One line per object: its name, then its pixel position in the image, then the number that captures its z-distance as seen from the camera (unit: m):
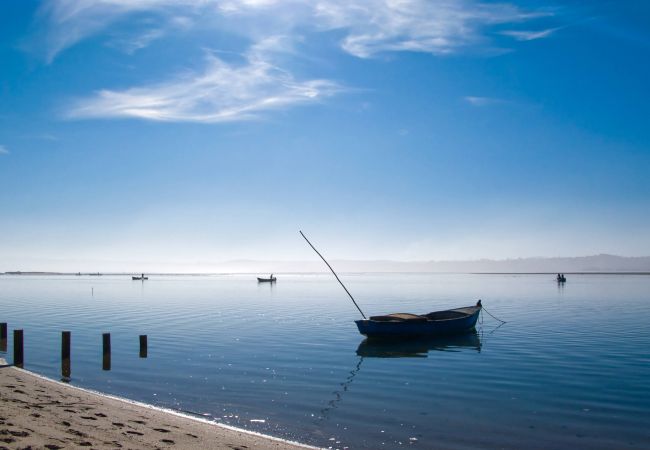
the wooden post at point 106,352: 23.27
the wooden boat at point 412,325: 31.41
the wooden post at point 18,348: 23.17
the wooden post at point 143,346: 25.53
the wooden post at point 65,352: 22.24
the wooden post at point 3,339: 28.27
